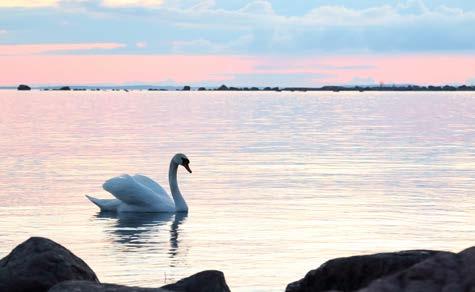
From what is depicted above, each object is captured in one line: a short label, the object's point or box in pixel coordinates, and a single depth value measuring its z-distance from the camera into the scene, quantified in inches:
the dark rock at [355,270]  663.8
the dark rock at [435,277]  477.1
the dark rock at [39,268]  732.7
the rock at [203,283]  748.6
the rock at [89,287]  581.3
